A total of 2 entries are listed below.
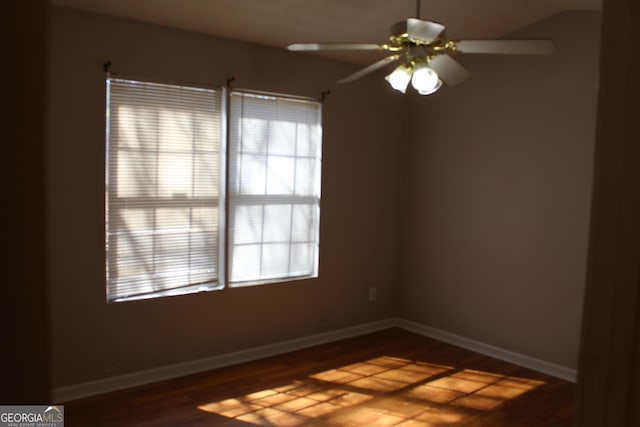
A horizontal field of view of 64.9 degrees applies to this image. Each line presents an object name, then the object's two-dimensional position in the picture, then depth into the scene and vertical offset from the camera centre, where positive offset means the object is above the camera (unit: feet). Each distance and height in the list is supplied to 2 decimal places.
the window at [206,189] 11.02 -0.31
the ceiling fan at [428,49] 6.74 +1.94
